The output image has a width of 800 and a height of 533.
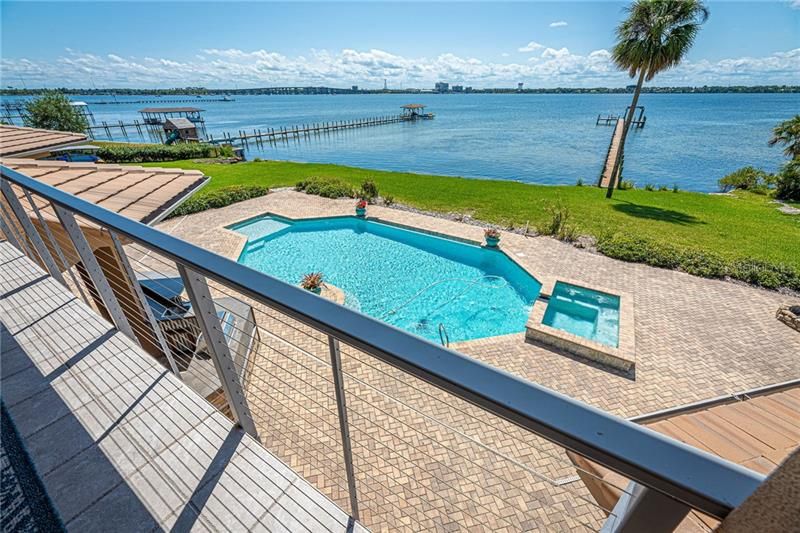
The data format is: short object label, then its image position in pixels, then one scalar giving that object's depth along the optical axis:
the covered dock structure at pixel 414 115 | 71.62
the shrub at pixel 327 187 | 17.43
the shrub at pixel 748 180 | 21.78
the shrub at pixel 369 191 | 16.52
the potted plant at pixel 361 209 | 14.30
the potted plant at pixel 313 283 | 8.55
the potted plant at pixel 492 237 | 11.48
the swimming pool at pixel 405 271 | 9.22
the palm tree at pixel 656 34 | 13.69
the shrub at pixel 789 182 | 18.70
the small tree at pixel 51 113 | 32.88
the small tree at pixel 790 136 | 20.45
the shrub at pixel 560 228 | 12.19
